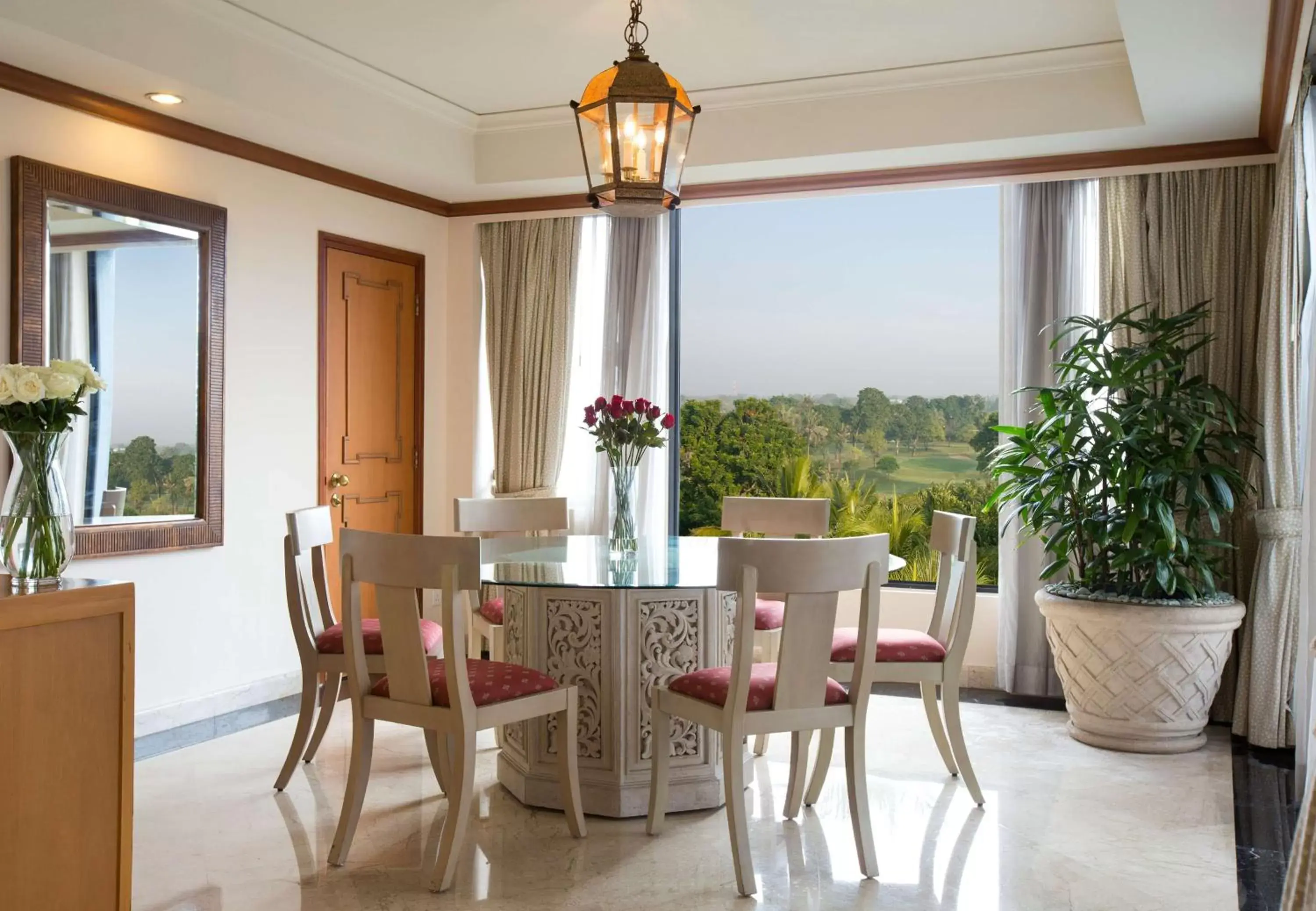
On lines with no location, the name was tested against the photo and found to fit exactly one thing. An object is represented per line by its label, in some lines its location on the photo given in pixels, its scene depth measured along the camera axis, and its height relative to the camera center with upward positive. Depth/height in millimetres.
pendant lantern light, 3123 +910
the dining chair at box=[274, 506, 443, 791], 3744 -646
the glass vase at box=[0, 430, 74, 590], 2303 -154
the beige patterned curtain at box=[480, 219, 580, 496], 6215 +591
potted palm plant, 4309 -297
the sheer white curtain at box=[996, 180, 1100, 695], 5215 +670
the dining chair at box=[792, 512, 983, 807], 3645 -682
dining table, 3555 -707
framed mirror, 4066 +433
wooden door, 5590 +321
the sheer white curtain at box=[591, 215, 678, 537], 6062 +664
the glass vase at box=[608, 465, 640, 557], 4016 -250
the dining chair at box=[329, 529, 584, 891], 2963 -671
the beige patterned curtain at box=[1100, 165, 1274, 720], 4793 +854
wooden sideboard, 2162 -617
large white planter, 4273 -863
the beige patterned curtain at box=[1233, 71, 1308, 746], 4281 -230
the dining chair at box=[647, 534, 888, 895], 2943 -626
